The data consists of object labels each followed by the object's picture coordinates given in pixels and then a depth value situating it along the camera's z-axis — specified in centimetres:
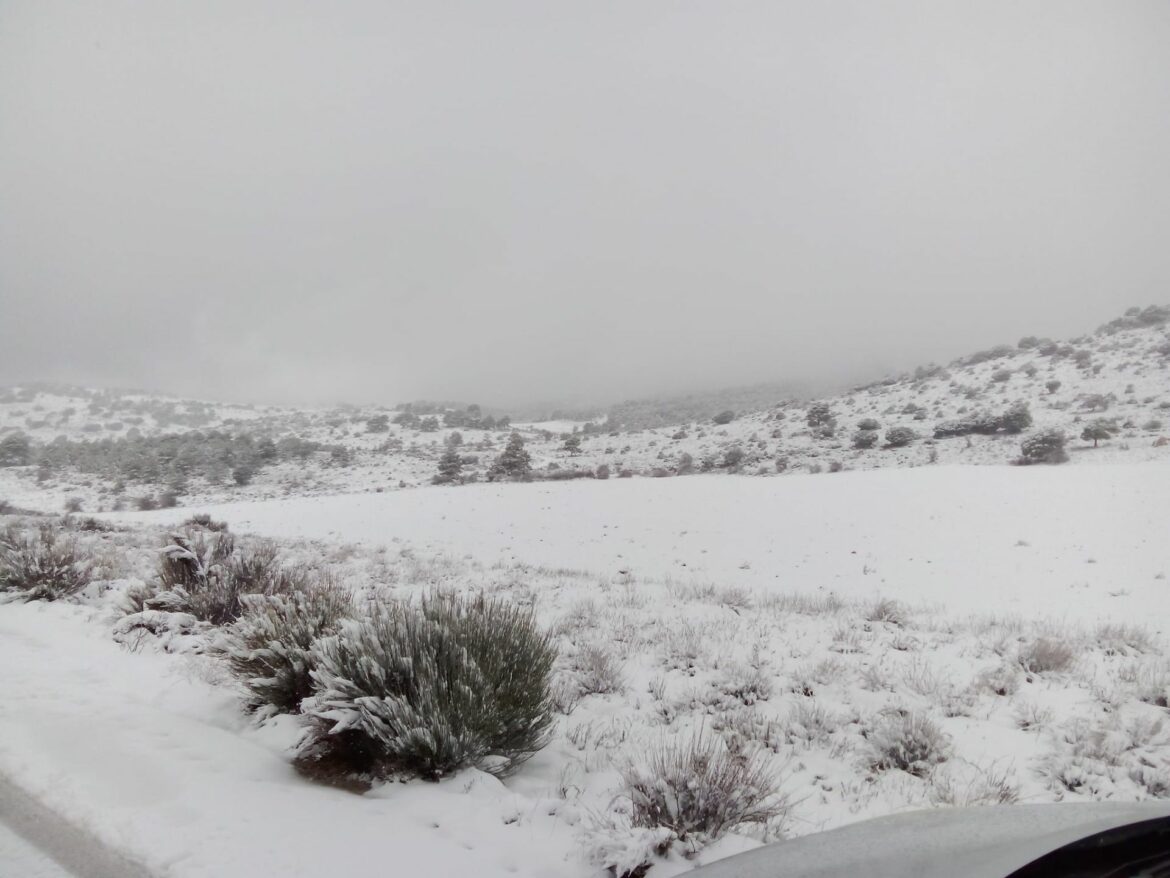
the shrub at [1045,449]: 2112
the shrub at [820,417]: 3750
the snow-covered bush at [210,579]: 560
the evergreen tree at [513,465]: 3478
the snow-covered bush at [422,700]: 284
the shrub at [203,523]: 1475
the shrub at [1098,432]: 2183
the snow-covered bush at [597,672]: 450
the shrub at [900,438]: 2856
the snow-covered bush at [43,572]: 627
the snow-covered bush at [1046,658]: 498
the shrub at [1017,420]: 2595
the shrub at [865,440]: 2995
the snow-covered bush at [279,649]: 350
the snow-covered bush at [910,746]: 340
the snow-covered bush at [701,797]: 247
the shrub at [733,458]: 3208
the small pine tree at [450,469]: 3528
